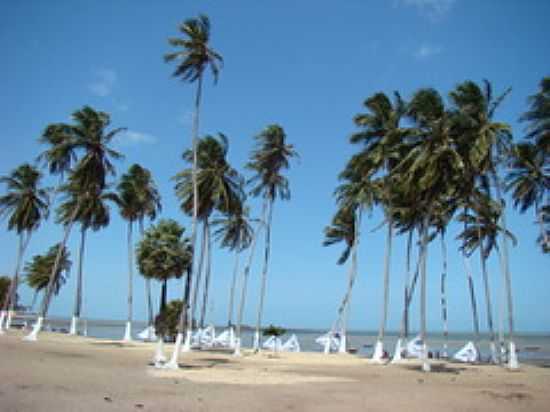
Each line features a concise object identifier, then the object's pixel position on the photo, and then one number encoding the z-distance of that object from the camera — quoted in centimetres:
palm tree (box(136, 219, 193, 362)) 2194
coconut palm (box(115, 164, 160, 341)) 4247
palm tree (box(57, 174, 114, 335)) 3705
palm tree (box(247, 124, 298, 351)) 3322
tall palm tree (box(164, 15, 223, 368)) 2255
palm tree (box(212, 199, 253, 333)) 4156
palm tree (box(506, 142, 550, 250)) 3089
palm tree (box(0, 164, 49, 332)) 3866
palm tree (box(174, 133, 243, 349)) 2859
